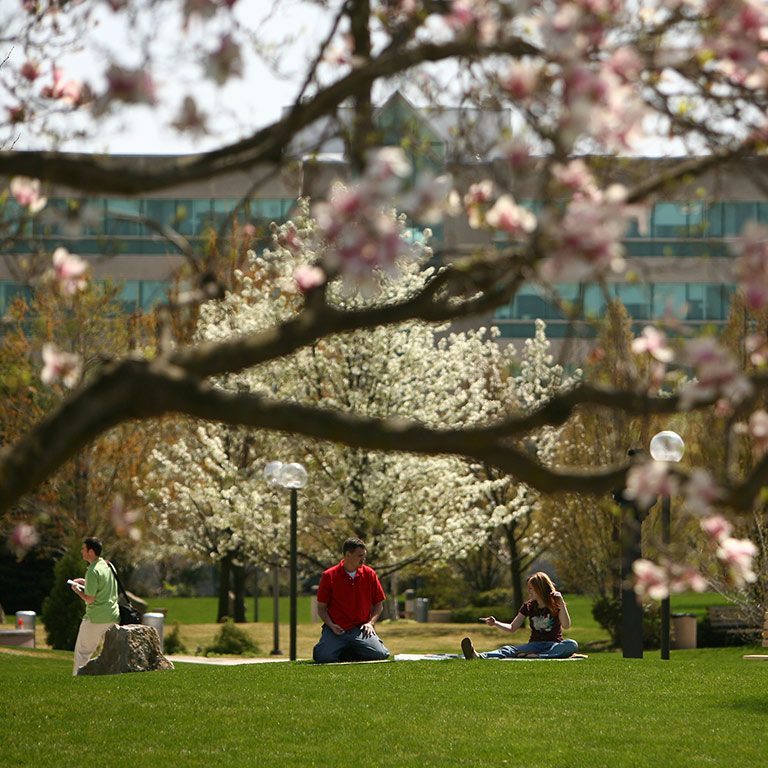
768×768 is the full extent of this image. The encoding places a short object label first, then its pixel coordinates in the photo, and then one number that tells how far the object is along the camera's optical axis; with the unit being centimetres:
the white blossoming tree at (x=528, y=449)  3275
